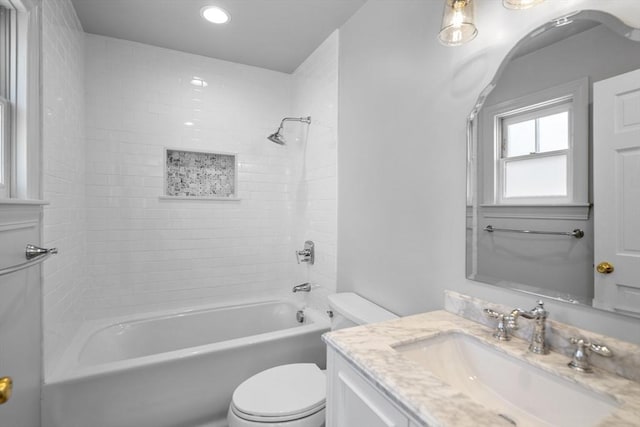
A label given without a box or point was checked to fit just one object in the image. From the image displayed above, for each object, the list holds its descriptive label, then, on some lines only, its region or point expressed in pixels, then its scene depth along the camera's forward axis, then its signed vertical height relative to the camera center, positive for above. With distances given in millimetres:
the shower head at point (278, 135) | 2471 +668
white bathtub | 1454 -937
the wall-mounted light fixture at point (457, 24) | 1044 +688
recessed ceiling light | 1905 +1330
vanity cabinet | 711 -522
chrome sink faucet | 859 -350
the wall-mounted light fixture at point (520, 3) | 920 +669
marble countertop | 596 -415
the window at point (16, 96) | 1206 +488
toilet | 1271 -878
